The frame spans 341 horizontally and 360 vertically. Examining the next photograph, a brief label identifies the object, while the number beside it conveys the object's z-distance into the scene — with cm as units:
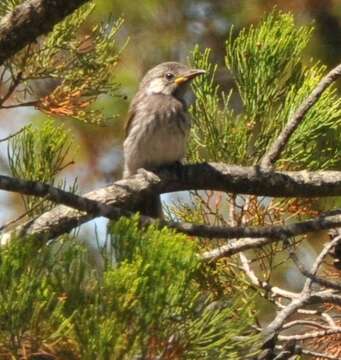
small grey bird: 695
